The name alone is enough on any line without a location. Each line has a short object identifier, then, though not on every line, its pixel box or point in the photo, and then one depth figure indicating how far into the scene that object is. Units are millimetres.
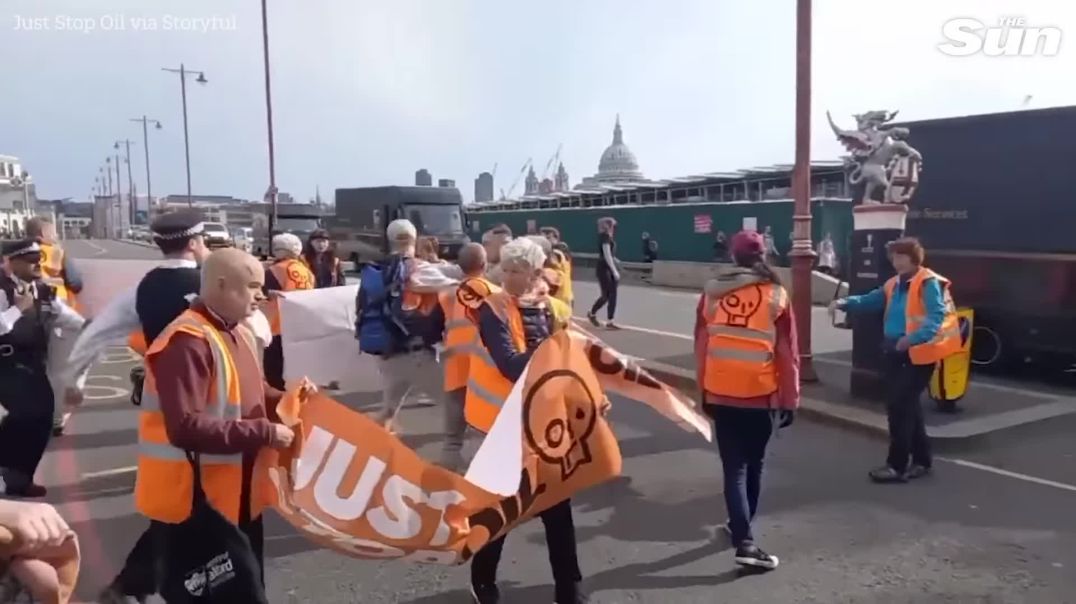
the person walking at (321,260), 9562
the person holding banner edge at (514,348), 4004
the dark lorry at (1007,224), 10125
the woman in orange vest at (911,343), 6039
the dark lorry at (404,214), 28375
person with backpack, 6688
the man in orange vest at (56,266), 7230
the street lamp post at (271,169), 29009
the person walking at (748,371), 4703
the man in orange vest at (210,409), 2953
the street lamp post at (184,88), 41938
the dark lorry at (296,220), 33750
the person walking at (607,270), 14562
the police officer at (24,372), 5930
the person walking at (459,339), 5703
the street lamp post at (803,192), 9242
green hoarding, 22094
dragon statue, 8641
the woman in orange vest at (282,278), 7547
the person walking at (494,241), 6930
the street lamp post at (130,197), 83375
